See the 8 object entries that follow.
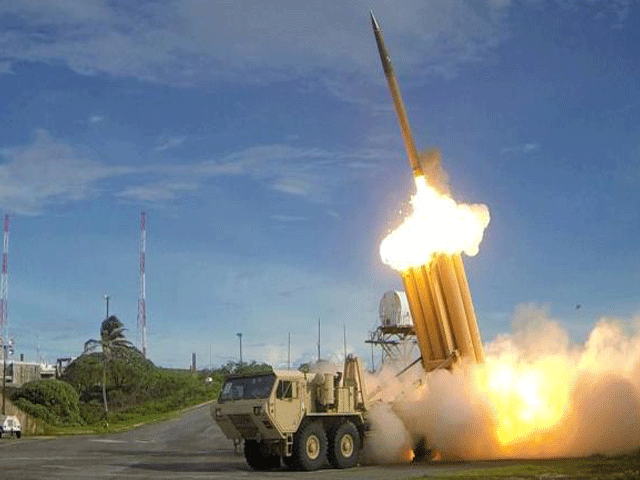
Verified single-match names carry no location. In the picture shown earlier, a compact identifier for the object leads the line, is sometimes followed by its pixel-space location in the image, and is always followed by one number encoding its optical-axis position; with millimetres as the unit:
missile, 27672
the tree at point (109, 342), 75438
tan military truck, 24734
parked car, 49344
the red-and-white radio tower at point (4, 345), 65125
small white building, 92812
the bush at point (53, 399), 67625
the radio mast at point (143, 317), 82062
